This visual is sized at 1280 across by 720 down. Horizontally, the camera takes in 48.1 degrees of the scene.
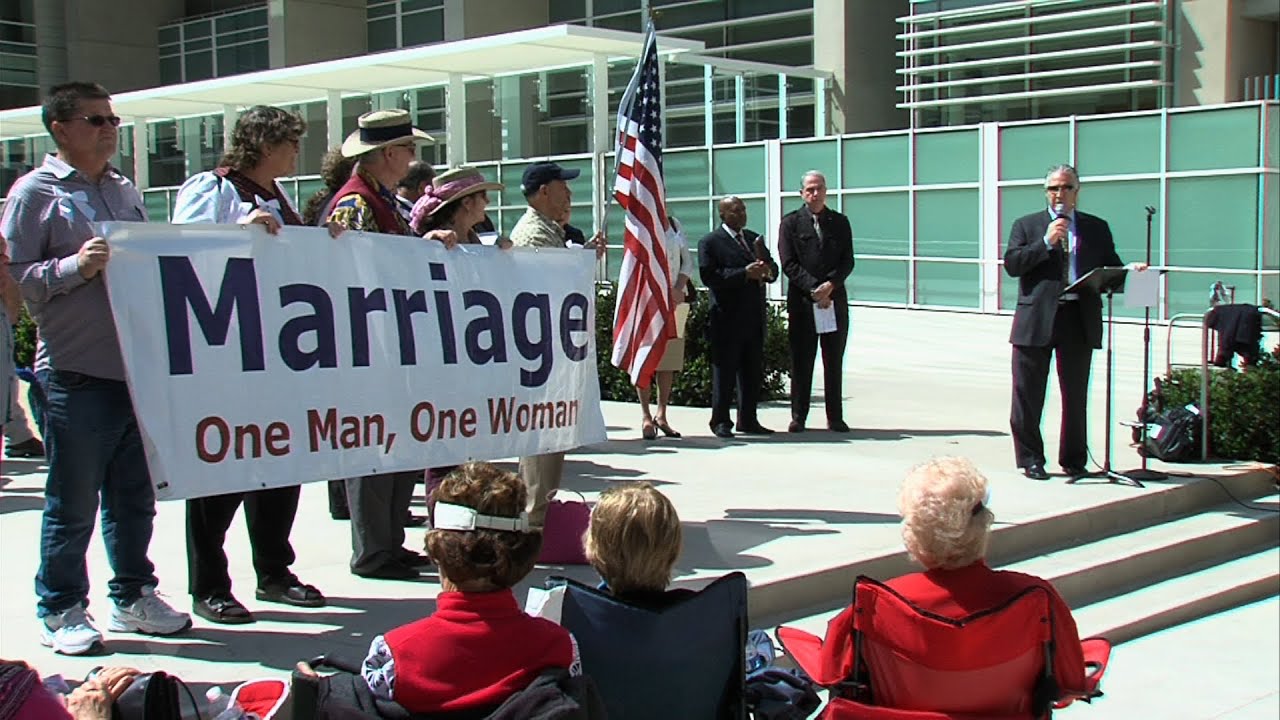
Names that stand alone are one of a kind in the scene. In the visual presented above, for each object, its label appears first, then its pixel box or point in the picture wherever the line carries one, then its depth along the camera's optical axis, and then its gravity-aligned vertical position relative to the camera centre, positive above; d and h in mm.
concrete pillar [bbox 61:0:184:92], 47562 +6919
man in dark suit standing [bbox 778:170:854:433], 11742 -348
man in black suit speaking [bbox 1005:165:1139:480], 9500 -531
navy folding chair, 3844 -1099
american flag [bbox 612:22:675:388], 8984 -16
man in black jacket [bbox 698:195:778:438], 11602 -533
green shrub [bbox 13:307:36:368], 13750 -879
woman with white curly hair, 3850 -873
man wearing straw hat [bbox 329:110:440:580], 6457 +105
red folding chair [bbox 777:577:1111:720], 3787 -1133
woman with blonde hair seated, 3830 -811
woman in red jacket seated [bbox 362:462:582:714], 3492 -953
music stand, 9273 -347
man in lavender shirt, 5336 -348
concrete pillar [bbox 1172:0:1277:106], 26312 +3372
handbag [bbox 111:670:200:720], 3639 -1150
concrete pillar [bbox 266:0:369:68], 43281 +6556
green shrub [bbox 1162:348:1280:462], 10594 -1356
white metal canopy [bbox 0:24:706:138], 20484 +2879
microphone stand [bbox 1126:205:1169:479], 9723 -1628
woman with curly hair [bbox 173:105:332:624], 5840 +181
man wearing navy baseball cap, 7184 +71
